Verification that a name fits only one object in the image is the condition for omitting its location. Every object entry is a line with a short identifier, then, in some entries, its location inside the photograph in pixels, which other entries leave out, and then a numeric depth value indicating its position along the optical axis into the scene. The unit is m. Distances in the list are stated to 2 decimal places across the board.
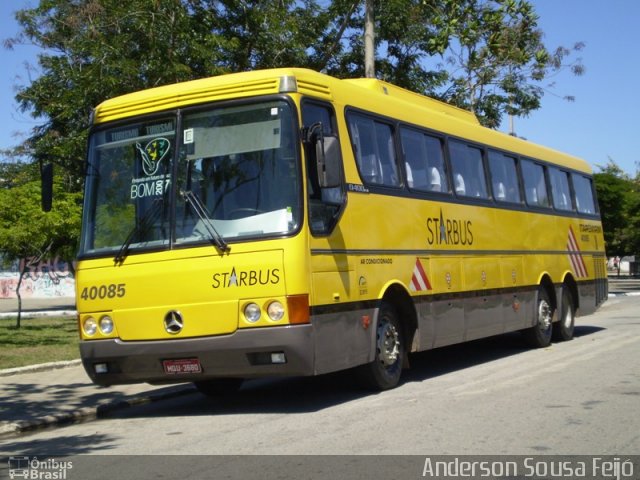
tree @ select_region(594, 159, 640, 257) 45.45
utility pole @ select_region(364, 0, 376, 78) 17.30
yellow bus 8.48
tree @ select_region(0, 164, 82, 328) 21.27
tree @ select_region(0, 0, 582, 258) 17.27
